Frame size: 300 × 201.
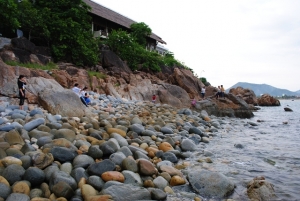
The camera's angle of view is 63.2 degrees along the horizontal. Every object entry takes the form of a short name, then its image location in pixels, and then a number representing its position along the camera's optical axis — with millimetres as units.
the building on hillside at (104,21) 23248
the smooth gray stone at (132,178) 4289
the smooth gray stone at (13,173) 3758
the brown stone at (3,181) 3572
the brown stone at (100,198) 3459
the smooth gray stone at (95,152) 4957
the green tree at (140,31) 26297
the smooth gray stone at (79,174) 4091
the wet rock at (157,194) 3975
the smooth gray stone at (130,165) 4652
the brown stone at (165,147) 6594
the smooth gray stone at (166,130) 8602
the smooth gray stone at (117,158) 4801
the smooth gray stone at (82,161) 4471
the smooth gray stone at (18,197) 3279
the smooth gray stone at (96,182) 3922
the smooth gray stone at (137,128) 7613
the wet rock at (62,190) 3580
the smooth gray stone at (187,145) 7254
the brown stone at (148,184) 4344
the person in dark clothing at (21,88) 8312
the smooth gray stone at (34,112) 7463
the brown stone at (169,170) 4968
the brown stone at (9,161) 4078
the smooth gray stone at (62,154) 4562
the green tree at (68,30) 15586
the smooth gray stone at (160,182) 4413
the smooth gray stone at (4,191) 3386
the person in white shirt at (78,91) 10781
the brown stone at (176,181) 4664
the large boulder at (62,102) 8234
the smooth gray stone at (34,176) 3799
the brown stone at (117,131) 6801
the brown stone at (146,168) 4681
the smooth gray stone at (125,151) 5332
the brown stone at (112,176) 4137
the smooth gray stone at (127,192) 3672
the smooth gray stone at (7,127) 5701
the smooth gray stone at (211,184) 4359
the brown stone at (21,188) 3511
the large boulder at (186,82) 23000
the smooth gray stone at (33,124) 5955
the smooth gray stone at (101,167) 4250
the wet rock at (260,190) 4270
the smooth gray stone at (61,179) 3771
